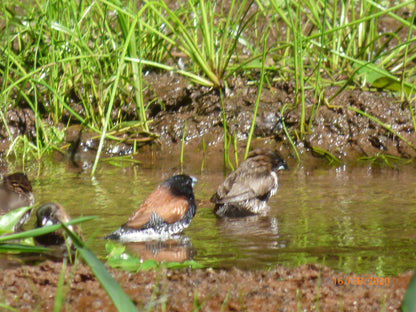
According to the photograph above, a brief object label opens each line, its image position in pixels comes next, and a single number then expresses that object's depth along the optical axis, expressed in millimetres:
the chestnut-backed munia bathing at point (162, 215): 11742
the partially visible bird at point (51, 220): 11023
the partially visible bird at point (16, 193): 12617
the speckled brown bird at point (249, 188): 13930
